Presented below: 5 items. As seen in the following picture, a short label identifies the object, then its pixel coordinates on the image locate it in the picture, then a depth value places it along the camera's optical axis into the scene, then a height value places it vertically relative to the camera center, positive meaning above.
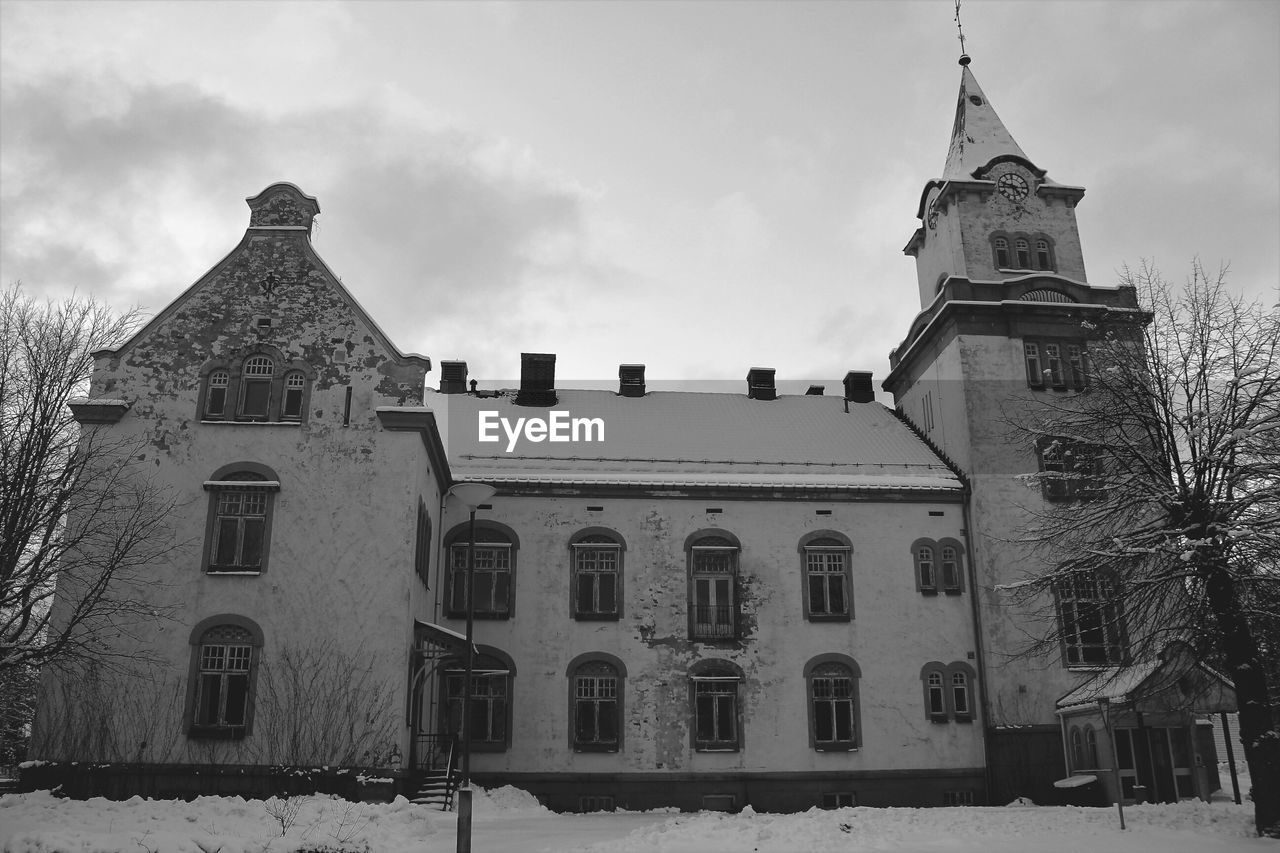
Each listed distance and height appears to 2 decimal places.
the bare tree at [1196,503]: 20.53 +4.30
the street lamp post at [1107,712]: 23.47 -0.05
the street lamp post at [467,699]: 14.63 +0.26
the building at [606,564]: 23.94 +4.10
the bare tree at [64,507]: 19.77 +4.49
